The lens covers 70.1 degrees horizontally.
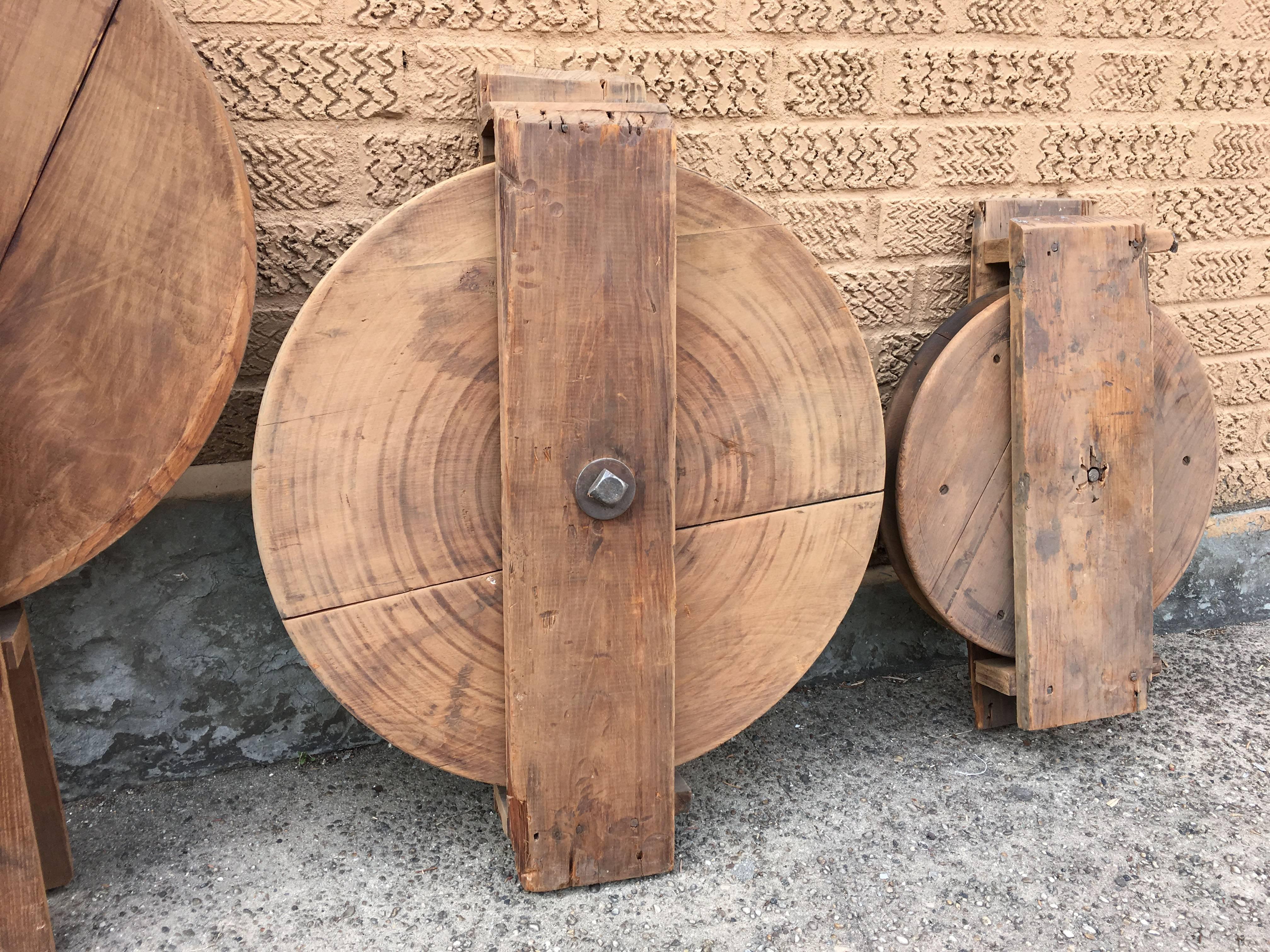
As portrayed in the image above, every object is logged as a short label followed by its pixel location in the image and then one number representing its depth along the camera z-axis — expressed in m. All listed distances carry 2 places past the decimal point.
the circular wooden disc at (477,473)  1.51
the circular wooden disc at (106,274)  1.48
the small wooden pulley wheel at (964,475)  2.04
